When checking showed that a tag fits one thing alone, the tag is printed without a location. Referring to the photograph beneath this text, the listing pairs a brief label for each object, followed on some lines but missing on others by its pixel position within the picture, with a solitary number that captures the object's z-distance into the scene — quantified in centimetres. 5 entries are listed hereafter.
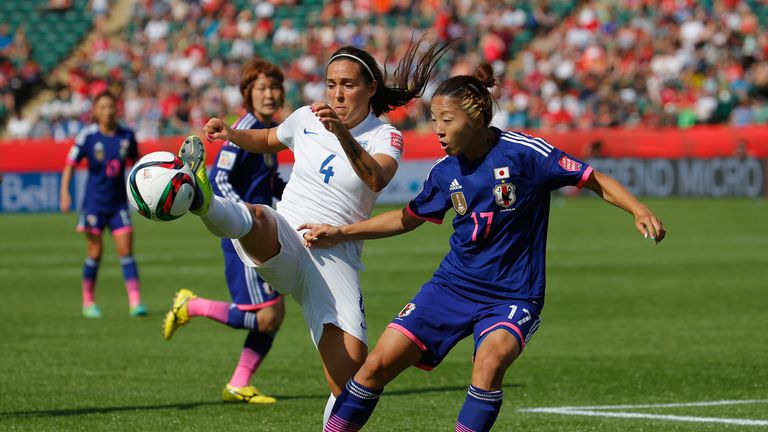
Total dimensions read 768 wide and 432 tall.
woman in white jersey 1354
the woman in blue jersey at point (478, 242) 1253
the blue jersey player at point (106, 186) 2912
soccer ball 1223
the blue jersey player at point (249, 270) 1806
